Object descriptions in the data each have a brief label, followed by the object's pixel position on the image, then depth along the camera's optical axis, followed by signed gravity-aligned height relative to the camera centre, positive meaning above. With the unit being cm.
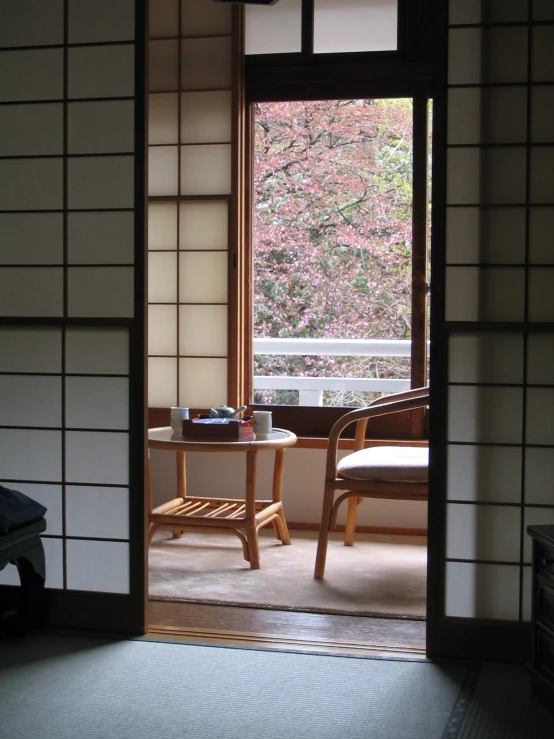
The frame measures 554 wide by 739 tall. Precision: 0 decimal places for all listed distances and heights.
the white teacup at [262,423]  383 -42
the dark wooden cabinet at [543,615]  219 -76
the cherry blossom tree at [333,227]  662 +86
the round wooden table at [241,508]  363 -83
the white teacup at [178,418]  388 -41
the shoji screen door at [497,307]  260 +8
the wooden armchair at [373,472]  342 -58
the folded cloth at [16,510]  258 -58
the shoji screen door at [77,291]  281 +13
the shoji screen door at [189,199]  449 +72
